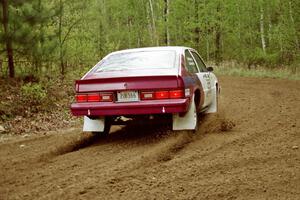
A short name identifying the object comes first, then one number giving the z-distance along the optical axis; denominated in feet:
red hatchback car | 42.15
